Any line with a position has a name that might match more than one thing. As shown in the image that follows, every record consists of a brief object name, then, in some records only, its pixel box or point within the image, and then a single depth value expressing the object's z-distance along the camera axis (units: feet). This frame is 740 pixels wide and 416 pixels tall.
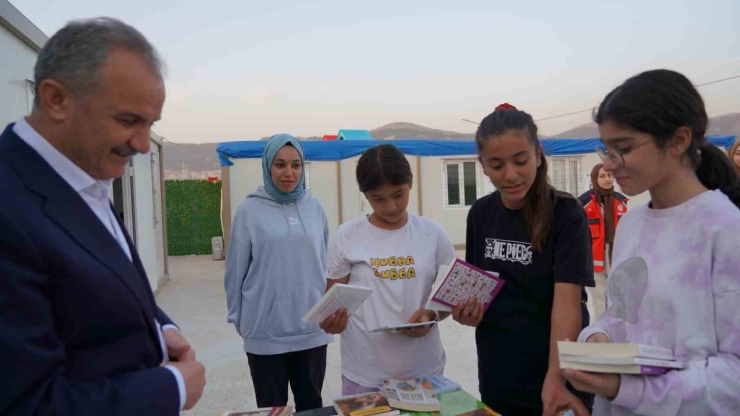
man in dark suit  2.83
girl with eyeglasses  3.58
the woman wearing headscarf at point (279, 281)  9.03
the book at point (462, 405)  5.39
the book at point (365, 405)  5.28
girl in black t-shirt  5.28
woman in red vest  15.97
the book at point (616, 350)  3.62
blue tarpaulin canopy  34.47
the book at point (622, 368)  3.57
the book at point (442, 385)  6.08
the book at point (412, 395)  5.46
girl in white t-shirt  6.76
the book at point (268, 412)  5.49
